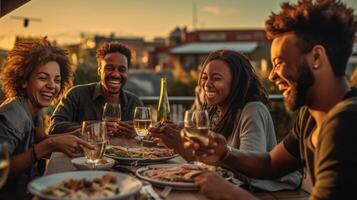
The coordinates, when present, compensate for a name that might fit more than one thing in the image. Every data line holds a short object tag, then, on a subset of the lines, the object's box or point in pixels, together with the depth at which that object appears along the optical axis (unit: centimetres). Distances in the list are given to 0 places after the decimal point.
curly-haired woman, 194
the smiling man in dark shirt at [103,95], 337
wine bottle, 275
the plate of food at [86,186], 132
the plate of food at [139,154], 202
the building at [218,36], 3591
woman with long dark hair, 210
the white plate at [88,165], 181
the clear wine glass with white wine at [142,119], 234
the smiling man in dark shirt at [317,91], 129
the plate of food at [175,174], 158
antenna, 2159
